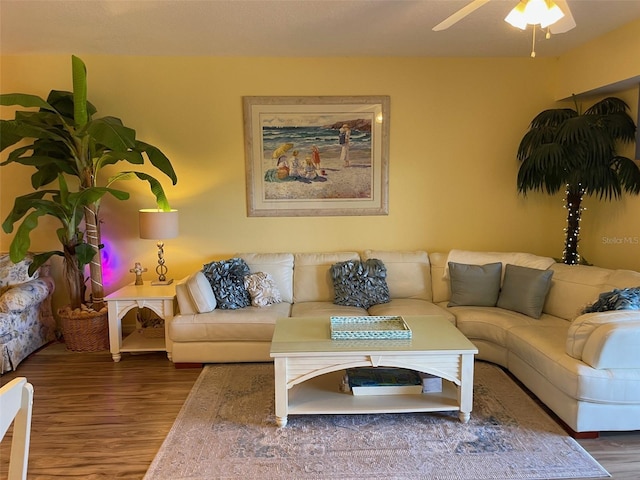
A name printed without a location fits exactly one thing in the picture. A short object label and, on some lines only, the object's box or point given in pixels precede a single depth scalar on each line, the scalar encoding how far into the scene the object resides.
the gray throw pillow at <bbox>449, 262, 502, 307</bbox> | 3.65
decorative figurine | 3.98
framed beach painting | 4.14
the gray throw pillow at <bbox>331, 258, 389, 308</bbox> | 3.72
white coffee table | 2.49
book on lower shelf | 2.70
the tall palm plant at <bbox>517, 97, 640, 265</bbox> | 3.50
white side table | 3.59
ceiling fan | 2.16
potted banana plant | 3.32
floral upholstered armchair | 3.42
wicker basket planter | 3.77
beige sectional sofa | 2.39
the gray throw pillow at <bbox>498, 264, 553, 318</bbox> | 3.40
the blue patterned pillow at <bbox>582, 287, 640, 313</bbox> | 2.55
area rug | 2.18
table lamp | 3.71
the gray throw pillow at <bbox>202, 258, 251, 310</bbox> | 3.54
